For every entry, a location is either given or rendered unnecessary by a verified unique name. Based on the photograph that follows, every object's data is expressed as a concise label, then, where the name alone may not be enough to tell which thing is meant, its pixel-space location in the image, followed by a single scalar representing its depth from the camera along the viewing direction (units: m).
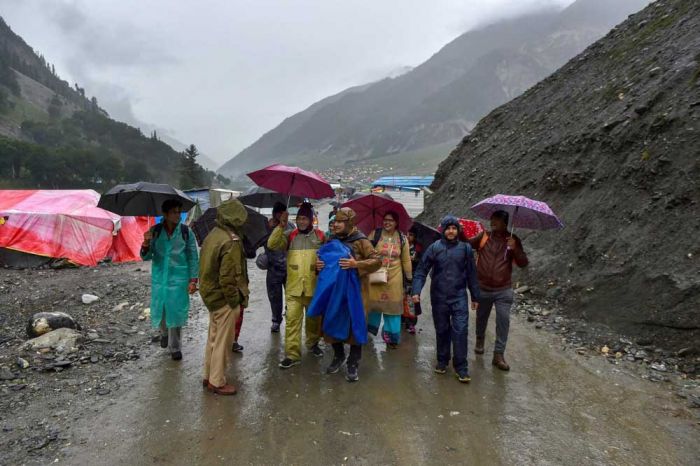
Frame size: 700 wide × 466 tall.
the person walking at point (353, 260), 4.26
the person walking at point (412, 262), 6.03
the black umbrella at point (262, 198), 6.89
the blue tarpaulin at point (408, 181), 40.72
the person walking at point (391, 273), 5.10
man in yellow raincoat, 4.54
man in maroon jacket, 4.72
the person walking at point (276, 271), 5.48
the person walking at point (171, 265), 4.59
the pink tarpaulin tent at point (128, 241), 12.39
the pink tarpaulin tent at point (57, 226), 11.23
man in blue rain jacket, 4.42
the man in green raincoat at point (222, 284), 3.88
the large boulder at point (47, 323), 5.50
